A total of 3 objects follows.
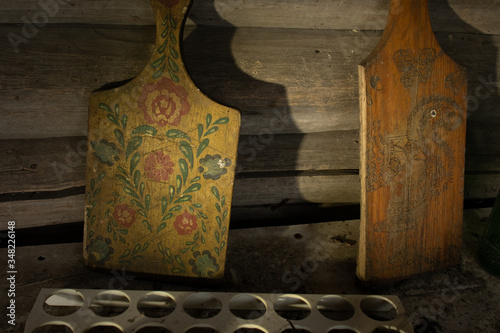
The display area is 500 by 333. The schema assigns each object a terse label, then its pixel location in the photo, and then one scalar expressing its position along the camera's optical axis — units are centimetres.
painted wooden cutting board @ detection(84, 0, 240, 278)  88
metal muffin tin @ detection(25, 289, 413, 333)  82
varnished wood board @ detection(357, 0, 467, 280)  90
